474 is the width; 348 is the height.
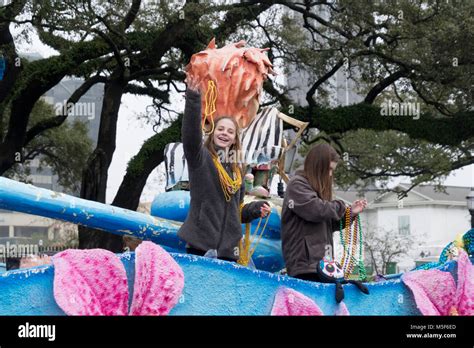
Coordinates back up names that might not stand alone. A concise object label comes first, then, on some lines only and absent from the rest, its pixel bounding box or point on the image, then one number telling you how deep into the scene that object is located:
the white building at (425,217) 41.03
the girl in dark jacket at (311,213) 4.47
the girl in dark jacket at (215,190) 4.33
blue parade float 3.36
